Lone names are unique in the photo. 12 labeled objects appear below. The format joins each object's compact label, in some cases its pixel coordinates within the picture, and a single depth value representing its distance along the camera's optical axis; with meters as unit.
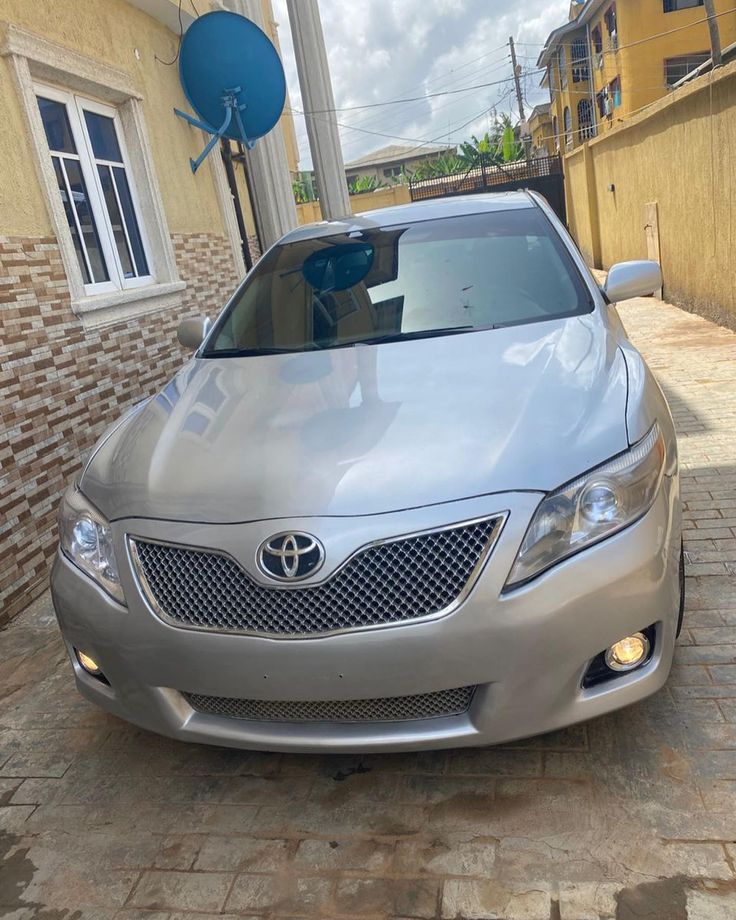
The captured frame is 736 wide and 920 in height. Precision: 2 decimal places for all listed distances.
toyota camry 1.91
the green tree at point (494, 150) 35.00
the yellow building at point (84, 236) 4.29
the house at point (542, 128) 49.88
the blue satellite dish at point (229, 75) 6.79
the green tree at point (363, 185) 31.87
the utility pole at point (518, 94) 47.31
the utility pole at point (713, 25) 17.28
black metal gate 23.06
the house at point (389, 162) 63.16
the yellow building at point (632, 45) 30.14
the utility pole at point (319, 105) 9.86
